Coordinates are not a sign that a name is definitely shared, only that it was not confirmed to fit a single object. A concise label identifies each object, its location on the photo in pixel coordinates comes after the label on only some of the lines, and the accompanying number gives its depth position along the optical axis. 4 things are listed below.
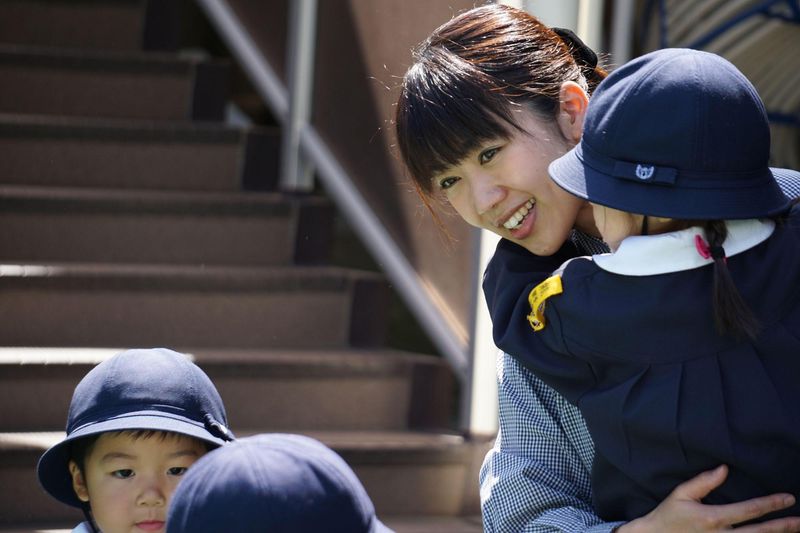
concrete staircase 7.07
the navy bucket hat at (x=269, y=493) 2.24
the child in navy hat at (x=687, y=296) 2.85
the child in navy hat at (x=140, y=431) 4.14
